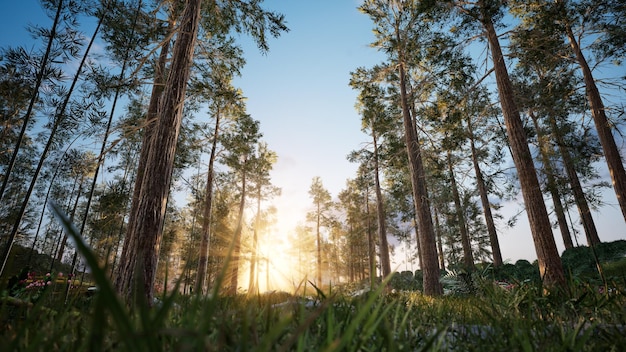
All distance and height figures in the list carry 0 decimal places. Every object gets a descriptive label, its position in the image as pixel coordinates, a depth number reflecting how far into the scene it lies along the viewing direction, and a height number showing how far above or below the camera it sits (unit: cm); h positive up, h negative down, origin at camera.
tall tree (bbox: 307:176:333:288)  3319 +788
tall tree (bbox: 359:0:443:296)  897 +589
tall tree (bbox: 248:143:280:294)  2041 +719
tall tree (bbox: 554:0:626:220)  966 +505
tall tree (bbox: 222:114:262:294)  1455 +656
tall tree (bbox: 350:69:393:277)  1229 +749
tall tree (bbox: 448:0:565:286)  603 +272
